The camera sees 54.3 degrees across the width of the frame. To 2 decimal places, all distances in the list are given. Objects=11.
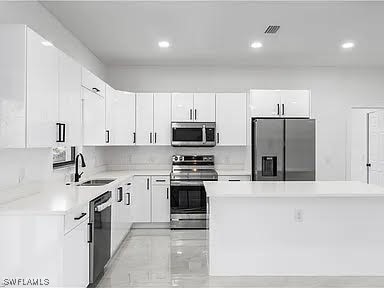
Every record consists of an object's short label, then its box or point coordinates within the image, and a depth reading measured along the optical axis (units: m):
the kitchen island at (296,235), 3.72
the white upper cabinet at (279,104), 5.89
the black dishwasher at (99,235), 3.22
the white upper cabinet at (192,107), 6.11
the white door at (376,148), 7.52
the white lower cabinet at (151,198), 5.85
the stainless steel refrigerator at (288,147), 5.63
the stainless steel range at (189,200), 5.80
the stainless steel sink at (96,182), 4.57
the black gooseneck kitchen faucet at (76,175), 4.38
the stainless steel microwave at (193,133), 6.06
